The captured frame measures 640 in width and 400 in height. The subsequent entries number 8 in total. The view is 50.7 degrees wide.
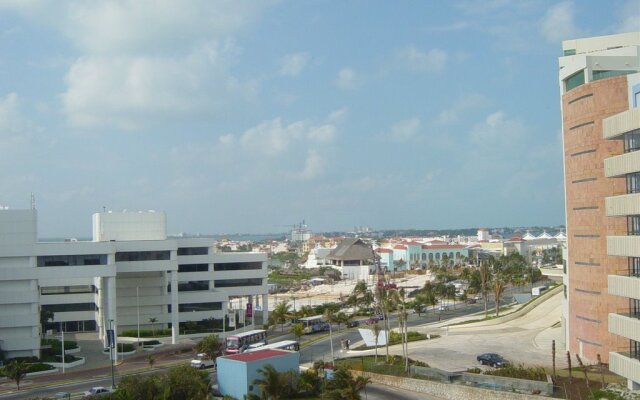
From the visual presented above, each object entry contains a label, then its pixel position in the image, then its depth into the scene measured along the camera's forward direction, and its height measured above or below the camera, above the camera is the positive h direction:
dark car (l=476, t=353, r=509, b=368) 50.02 -10.60
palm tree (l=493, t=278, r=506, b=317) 78.82 -8.38
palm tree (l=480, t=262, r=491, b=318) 86.30 -8.17
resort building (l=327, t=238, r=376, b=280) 166.25 -9.74
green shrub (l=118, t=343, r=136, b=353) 62.76 -11.10
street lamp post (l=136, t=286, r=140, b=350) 72.94 -7.84
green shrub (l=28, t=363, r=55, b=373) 54.28 -10.97
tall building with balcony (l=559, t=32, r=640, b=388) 46.09 +1.80
